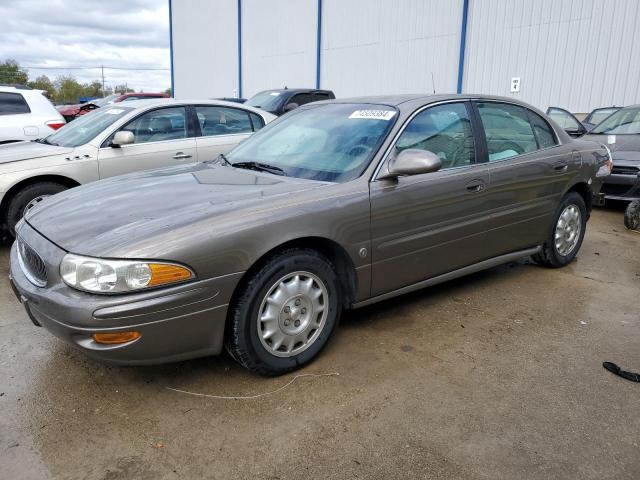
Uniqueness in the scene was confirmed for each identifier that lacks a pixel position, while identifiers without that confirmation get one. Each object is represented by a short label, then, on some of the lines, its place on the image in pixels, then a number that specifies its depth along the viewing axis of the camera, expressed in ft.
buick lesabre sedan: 8.24
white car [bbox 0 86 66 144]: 26.40
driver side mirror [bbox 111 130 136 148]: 17.97
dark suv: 36.73
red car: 59.76
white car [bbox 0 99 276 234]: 17.66
